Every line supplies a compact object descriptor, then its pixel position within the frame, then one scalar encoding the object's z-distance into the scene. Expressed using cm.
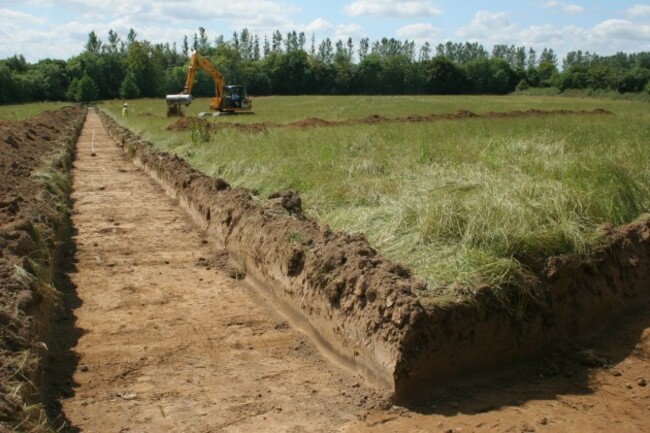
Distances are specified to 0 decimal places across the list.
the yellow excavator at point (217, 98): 3641
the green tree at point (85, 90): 8594
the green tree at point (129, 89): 8525
